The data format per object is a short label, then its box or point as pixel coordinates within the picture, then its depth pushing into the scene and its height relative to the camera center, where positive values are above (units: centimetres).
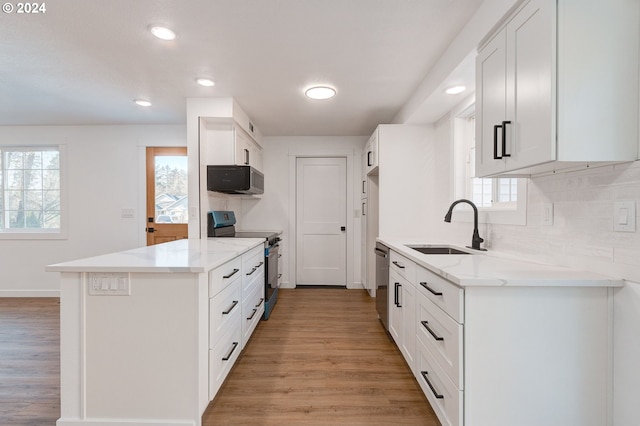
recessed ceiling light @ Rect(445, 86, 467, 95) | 227 +96
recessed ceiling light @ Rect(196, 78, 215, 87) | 262 +116
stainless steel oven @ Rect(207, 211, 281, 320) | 316 -38
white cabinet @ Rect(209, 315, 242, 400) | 167 -94
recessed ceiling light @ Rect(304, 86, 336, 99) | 274 +112
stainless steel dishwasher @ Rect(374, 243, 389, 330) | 270 -71
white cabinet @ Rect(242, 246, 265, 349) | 238 -74
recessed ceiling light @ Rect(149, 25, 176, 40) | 186 +115
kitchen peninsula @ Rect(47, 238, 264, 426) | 151 -71
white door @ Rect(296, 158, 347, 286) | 464 -2
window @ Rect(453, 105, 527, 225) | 187 +19
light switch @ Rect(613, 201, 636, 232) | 115 -2
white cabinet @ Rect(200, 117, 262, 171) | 317 +74
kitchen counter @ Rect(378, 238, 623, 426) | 121 -58
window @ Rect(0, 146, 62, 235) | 411 +30
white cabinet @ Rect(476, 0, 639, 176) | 112 +50
